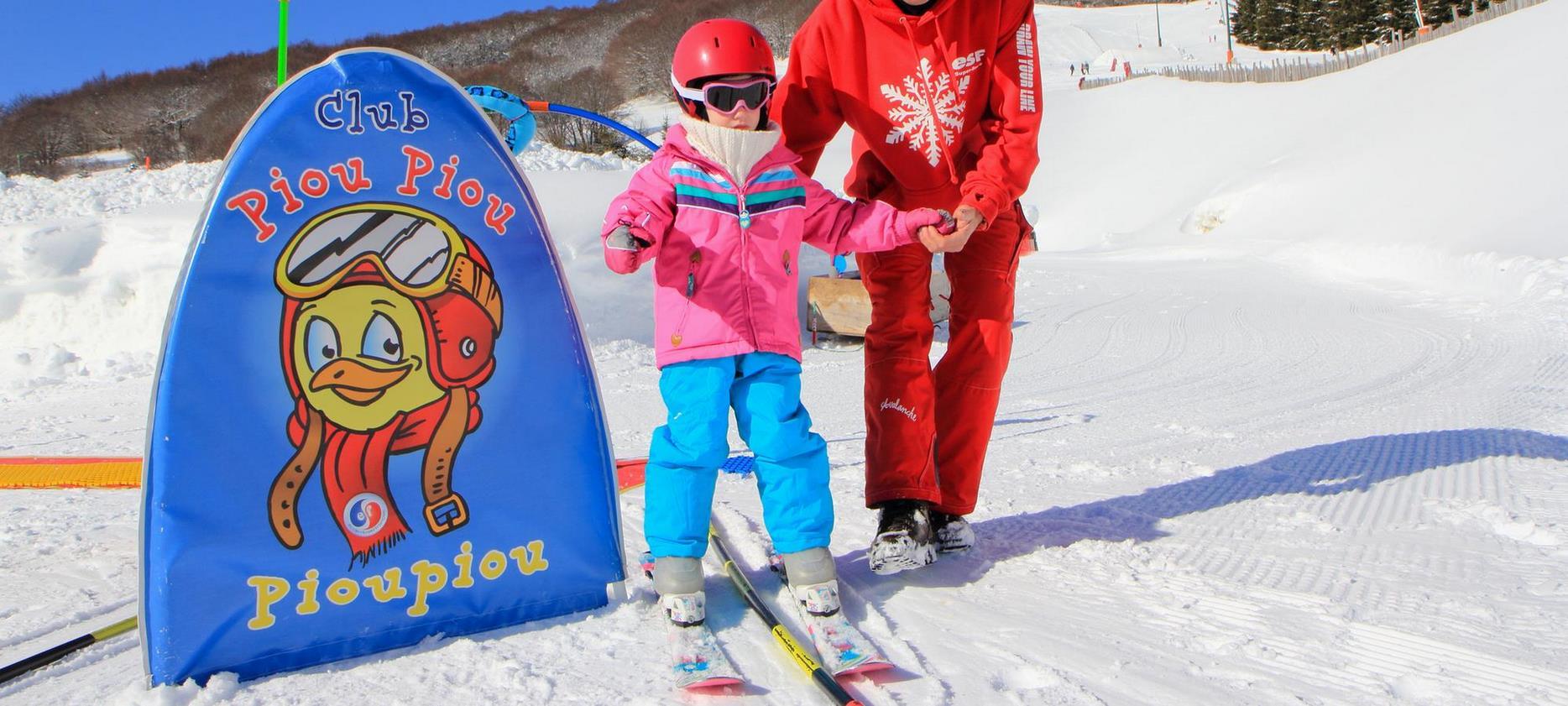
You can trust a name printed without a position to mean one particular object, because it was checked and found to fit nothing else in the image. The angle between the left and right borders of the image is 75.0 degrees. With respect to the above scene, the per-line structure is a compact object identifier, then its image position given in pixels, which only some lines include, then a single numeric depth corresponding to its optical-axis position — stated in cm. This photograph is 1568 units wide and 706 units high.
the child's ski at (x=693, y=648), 193
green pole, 245
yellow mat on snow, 397
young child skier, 227
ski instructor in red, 268
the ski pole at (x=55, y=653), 199
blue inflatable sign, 201
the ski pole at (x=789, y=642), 185
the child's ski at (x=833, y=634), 199
